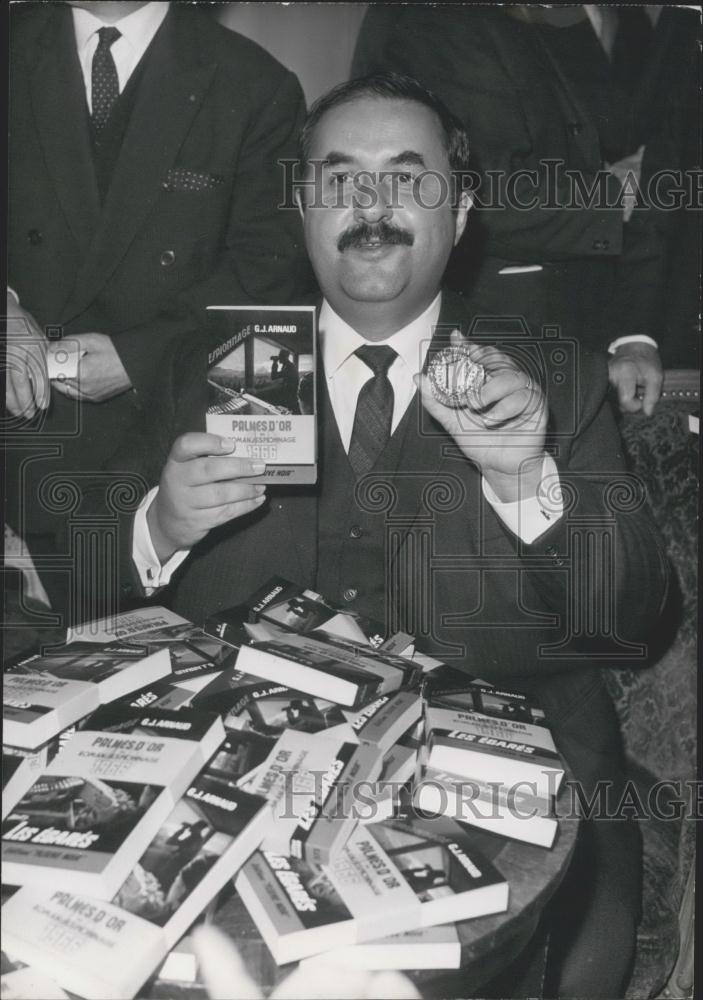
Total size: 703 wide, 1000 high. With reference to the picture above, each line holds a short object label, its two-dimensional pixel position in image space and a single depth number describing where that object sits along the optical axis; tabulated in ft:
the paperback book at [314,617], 4.98
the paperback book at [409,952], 3.62
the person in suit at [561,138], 5.49
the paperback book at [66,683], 4.09
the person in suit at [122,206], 5.40
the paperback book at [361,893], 3.57
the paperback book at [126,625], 4.99
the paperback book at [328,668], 4.27
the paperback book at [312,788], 3.76
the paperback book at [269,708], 4.23
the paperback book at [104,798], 3.53
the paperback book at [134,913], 3.46
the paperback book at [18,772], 4.00
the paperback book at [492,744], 4.11
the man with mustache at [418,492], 5.36
